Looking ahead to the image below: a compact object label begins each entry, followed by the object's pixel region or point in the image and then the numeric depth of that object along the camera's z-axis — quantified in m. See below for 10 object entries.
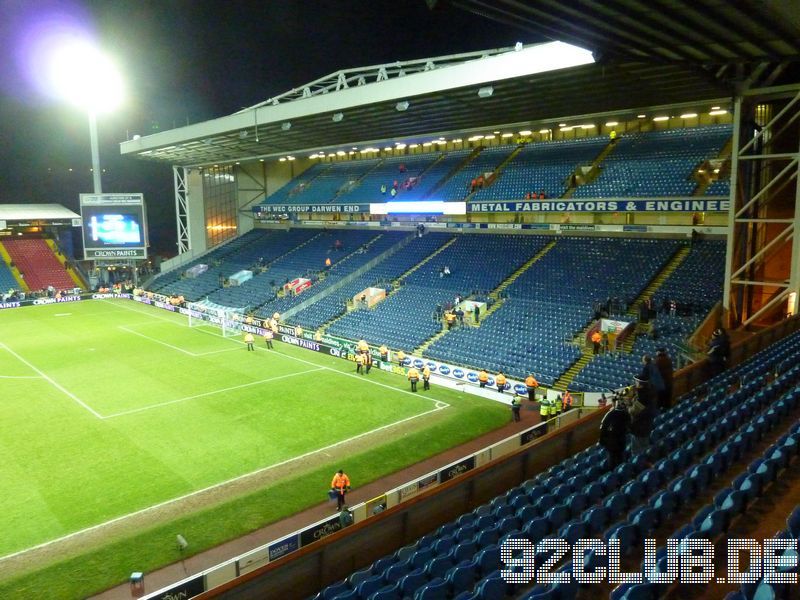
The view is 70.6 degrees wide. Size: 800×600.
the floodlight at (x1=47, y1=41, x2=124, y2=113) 38.81
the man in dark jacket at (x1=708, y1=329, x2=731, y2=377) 13.34
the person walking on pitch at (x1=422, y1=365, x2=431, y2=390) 22.44
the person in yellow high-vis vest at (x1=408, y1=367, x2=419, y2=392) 22.19
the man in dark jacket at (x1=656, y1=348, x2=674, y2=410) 10.11
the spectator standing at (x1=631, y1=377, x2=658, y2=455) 8.91
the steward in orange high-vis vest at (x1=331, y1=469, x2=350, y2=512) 12.87
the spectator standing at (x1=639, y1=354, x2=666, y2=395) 9.24
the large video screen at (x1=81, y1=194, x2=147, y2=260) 42.94
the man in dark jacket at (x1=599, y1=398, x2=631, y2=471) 8.55
